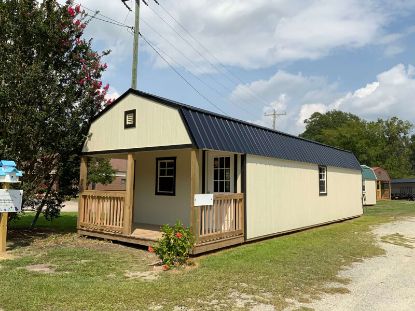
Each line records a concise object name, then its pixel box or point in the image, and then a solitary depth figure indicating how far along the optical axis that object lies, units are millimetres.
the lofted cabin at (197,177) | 8555
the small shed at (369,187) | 28359
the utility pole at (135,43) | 15344
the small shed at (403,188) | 41834
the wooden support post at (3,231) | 8086
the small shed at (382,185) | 36969
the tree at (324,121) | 71650
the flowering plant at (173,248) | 7023
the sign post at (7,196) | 8062
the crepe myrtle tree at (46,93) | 9539
